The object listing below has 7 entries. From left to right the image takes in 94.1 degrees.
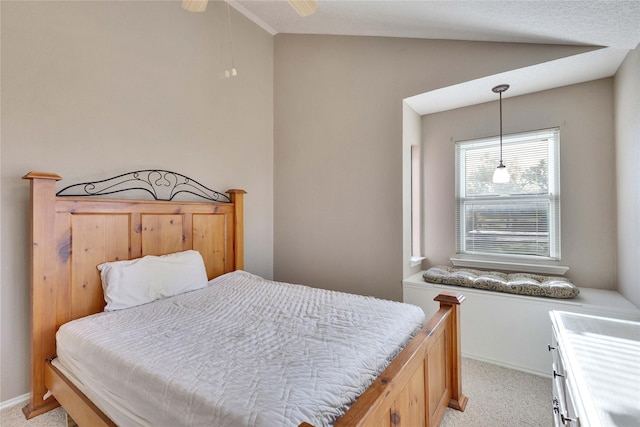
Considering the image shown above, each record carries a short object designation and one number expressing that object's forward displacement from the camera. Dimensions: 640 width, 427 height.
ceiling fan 1.74
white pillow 2.07
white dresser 0.93
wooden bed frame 1.33
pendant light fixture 2.74
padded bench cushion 2.34
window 2.81
